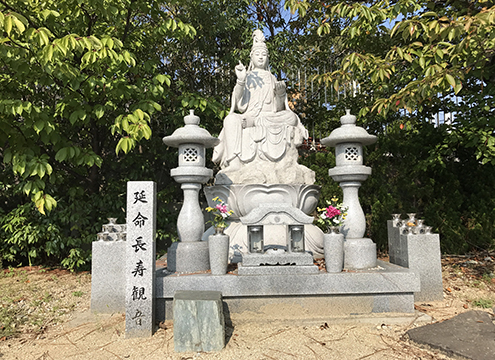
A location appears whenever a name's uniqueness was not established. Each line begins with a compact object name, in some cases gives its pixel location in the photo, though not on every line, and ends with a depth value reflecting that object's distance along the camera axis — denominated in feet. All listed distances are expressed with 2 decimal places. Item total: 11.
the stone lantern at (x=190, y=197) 12.12
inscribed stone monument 9.94
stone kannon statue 15.10
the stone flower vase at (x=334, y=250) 11.42
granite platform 10.92
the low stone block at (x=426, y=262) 12.46
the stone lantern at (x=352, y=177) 12.19
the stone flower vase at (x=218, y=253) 11.27
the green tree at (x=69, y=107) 12.57
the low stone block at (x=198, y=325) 9.09
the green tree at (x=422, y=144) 15.37
